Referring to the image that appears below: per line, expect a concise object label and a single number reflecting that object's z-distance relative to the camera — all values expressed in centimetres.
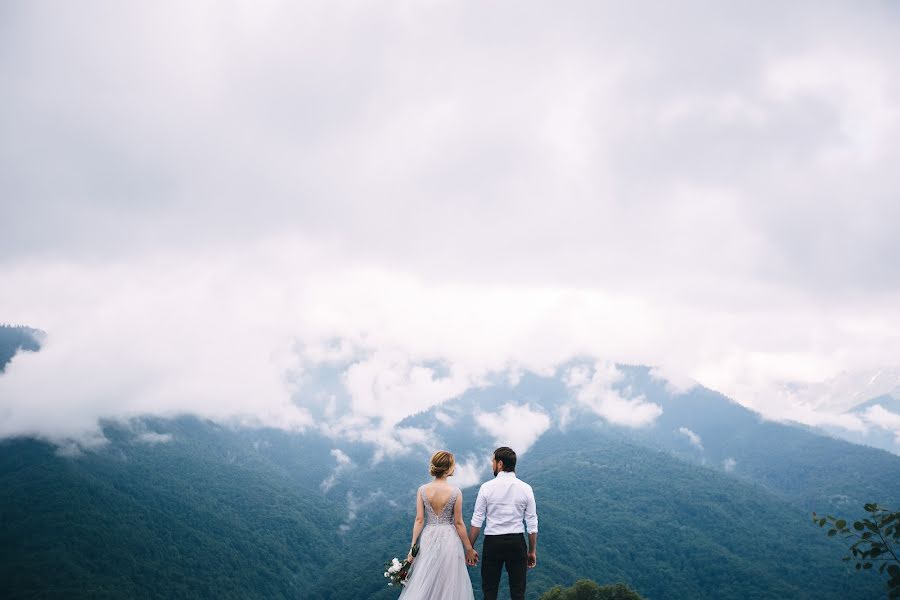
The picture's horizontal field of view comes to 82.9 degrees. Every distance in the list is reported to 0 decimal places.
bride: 942
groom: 869
